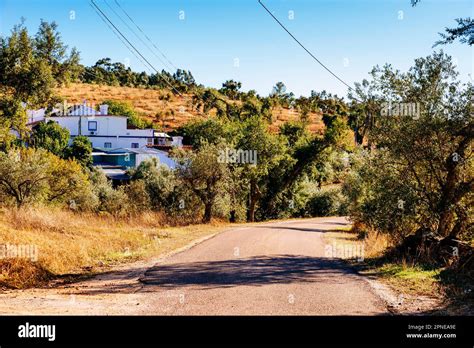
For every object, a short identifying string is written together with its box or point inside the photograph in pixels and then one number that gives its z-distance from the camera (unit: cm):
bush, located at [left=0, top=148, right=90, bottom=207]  2825
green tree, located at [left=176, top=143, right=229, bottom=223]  3309
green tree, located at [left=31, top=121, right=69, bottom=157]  6538
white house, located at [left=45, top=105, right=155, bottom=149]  8144
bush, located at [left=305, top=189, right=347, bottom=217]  5859
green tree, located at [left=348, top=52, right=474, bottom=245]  1590
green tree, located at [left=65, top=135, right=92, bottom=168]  6438
